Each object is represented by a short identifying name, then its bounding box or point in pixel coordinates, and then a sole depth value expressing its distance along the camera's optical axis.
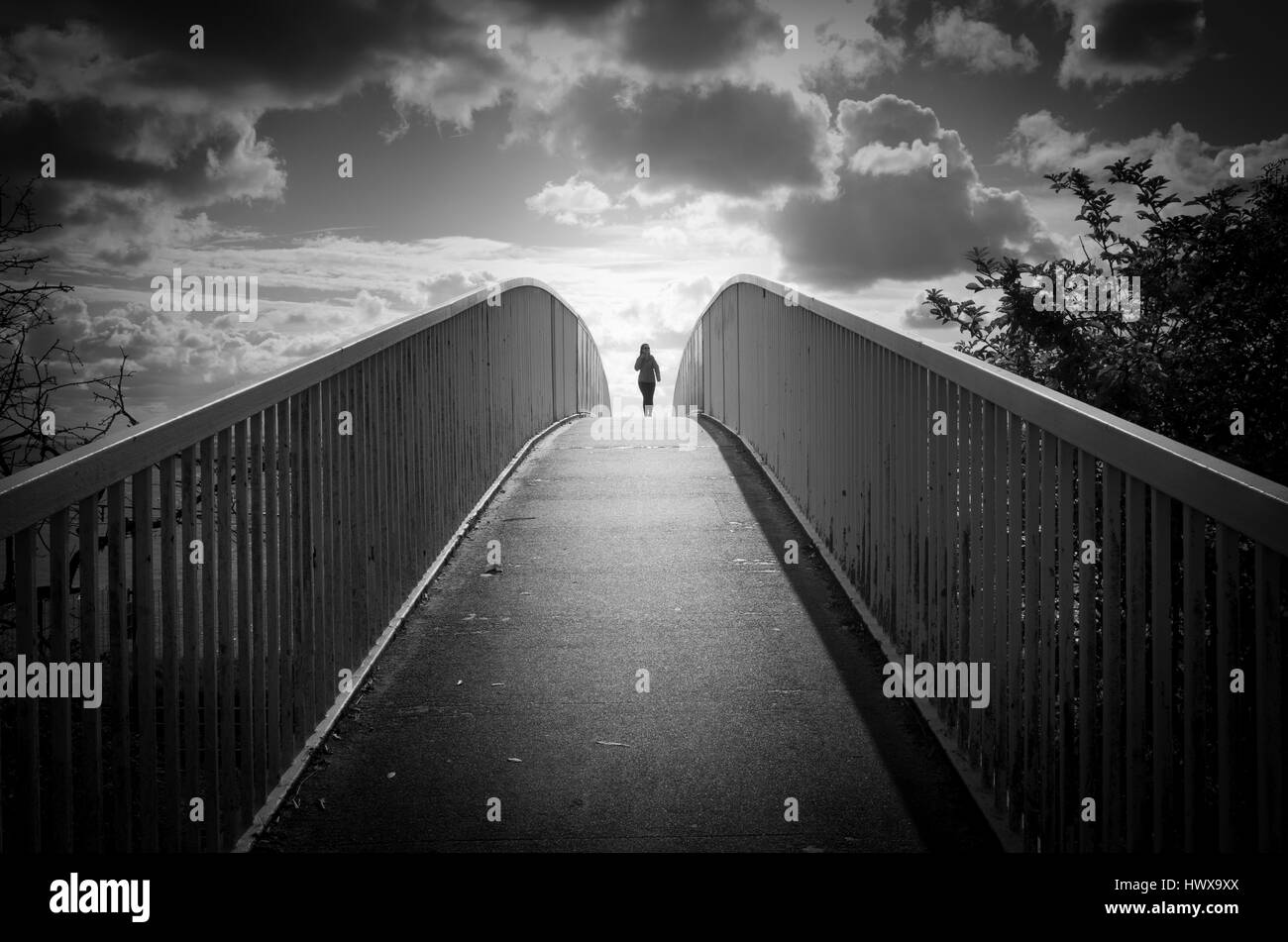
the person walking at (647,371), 25.27
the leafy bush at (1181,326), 8.59
